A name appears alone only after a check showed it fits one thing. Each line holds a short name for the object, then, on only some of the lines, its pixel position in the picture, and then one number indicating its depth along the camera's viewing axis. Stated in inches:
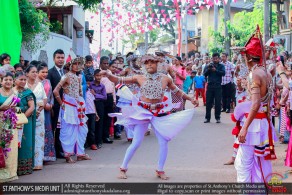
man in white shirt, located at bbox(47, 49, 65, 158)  387.9
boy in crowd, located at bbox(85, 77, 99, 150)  425.4
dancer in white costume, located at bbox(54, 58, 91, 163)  377.4
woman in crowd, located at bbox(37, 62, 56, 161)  362.9
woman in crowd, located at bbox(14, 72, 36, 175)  328.2
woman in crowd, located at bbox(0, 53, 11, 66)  386.9
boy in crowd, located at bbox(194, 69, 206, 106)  881.5
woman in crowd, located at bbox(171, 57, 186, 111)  615.3
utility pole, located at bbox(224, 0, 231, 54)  1173.0
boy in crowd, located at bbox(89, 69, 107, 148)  446.3
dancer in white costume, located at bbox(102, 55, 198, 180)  317.1
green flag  415.2
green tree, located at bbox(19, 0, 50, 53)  483.2
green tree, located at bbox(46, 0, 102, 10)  616.4
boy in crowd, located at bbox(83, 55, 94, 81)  444.1
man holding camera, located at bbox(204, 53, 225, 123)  611.3
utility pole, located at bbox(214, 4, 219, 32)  1360.7
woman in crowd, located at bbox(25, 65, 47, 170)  348.5
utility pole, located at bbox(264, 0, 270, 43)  861.8
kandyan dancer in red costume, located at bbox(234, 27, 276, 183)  244.2
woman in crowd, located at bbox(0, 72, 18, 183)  300.0
